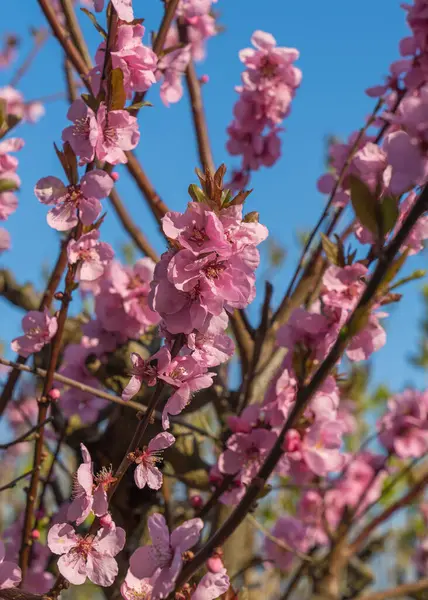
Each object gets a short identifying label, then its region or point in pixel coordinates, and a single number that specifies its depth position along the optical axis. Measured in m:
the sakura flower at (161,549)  0.66
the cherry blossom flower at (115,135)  0.70
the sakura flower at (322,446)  0.76
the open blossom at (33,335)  0.77
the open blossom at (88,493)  0.64
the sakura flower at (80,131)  0.70
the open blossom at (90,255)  0.73
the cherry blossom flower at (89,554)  0.64
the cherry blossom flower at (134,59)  0.72
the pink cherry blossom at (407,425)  1.26
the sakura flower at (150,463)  0.64
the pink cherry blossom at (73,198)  0.71
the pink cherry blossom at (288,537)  2.26
